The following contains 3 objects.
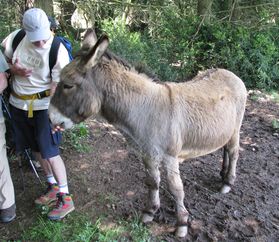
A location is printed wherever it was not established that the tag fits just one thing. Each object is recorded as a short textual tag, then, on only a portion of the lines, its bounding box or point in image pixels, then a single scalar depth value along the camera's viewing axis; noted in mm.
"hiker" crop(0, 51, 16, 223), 3693
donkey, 3160
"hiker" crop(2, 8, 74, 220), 3305
